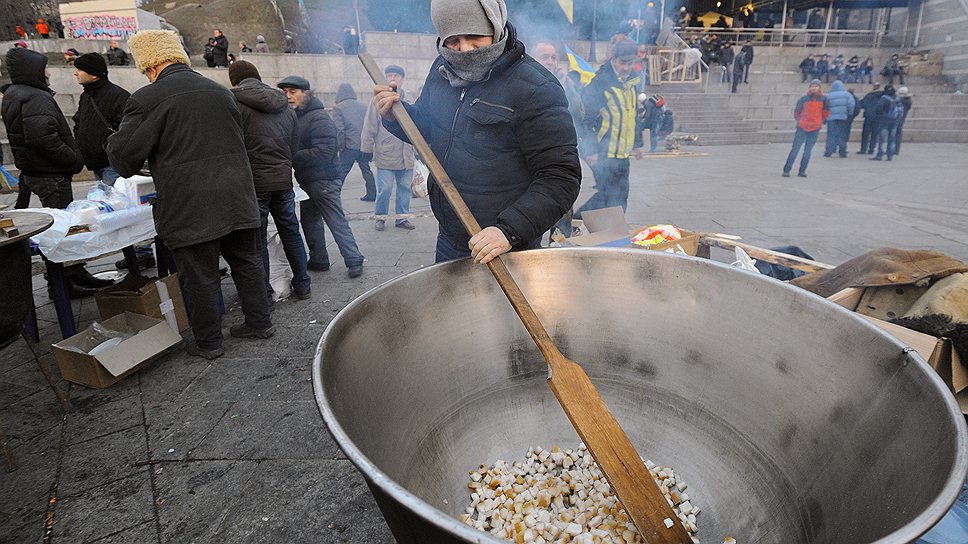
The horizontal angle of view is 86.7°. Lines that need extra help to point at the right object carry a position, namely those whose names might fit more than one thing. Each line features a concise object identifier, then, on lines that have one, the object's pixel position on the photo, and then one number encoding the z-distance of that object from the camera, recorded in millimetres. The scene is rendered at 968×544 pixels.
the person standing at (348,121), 7164
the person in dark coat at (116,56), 17359
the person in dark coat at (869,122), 13203
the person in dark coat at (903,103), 13087
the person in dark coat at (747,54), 19531
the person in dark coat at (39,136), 4609
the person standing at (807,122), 10016
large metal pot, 1279
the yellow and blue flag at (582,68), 8430
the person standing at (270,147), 4066
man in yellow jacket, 5582
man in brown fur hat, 3016
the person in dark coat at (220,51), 18125
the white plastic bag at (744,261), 3523
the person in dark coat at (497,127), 1997
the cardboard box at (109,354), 3079
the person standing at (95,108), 4516
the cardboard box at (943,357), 2361
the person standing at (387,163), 6707
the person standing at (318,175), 4785
